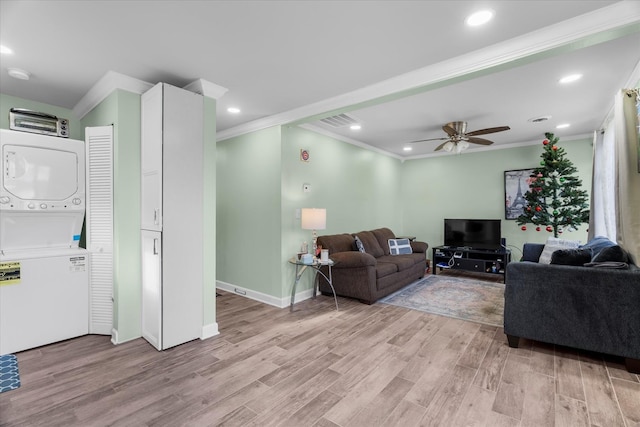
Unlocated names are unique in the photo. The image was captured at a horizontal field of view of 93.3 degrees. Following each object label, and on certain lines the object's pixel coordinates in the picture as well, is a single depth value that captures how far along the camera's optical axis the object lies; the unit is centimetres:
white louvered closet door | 304
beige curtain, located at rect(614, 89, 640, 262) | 251
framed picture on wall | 564
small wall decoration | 440
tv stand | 547
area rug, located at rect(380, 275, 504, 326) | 374
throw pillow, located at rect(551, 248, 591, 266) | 269
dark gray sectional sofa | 236
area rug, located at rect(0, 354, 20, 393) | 219
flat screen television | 573
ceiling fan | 433
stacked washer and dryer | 272
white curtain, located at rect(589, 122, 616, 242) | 371
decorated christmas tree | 480
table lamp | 405
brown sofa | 412
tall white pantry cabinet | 274
